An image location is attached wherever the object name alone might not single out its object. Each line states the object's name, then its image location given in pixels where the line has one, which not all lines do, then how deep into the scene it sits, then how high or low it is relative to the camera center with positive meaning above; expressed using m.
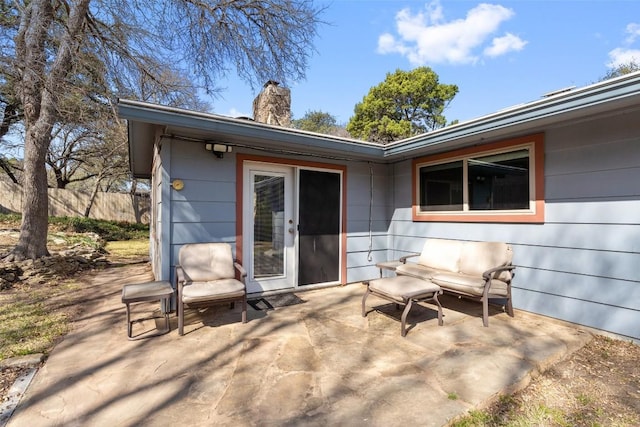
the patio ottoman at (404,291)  3.12 -0.80
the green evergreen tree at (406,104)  16.83 +6.14
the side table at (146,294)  2.91 -0.76
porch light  3.87 +0.83
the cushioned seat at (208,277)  3.10 -0.71
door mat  3.98 -1.17
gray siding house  3.04 +0.26
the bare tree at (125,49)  5.66 +3.43
